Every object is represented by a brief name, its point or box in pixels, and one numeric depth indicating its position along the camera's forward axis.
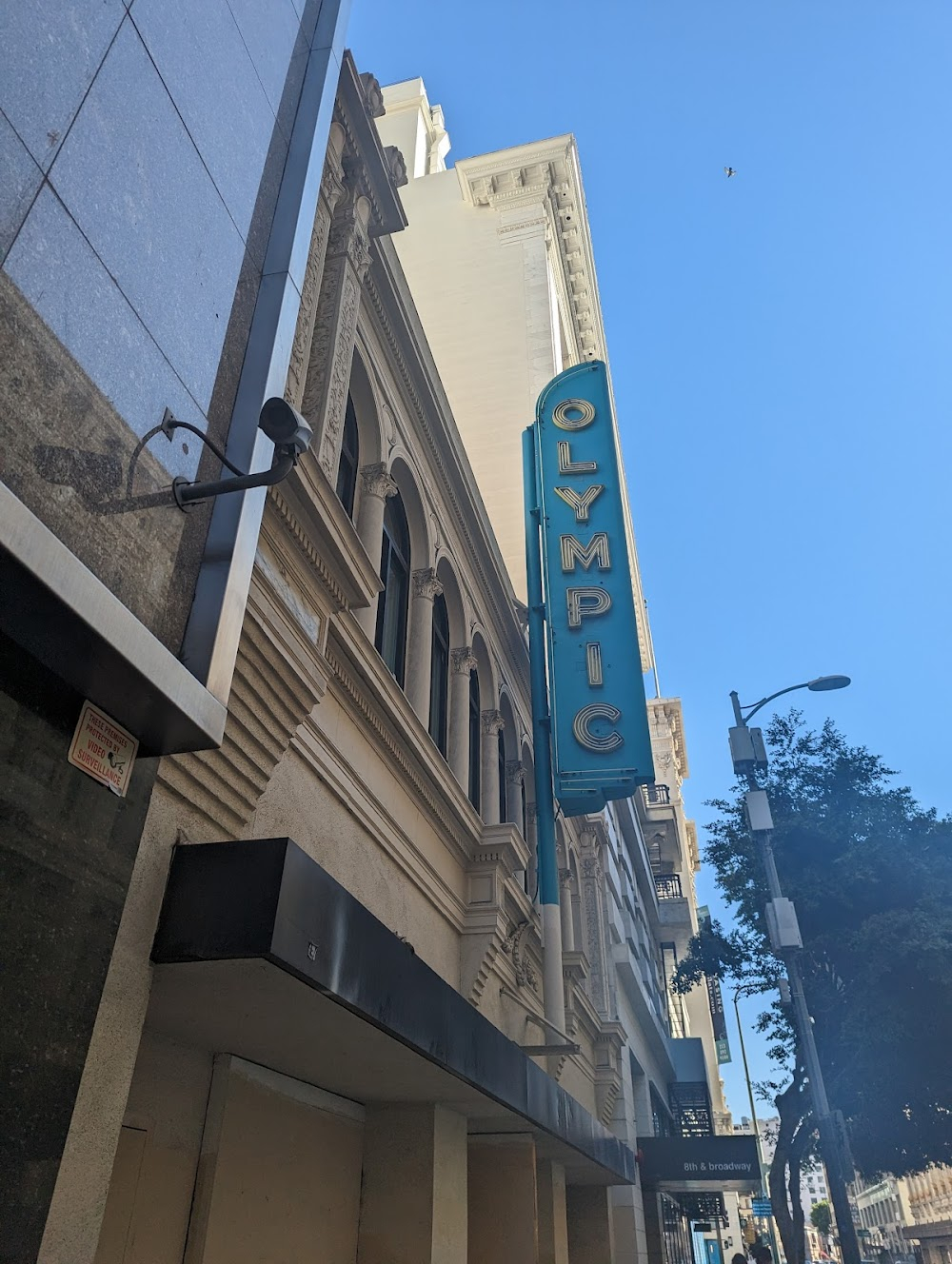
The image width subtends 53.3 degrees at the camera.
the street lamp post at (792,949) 12.91
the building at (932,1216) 78.38
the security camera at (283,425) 4.54
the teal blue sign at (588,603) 13.55
